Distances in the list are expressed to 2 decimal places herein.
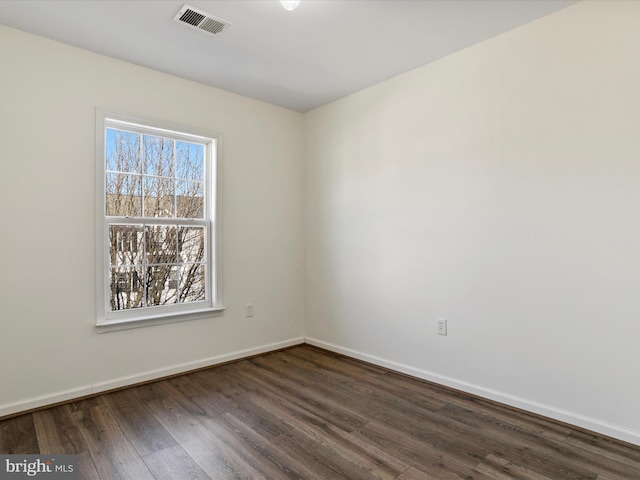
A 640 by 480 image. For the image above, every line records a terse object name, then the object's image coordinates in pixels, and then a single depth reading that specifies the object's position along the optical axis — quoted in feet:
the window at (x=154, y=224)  9.75
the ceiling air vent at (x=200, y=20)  7.64
